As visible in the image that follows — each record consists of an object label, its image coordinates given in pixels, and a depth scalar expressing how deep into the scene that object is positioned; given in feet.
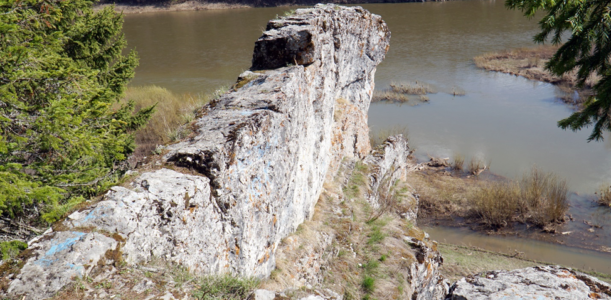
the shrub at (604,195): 48.49
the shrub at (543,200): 46.01
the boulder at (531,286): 20.62
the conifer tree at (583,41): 21.21
